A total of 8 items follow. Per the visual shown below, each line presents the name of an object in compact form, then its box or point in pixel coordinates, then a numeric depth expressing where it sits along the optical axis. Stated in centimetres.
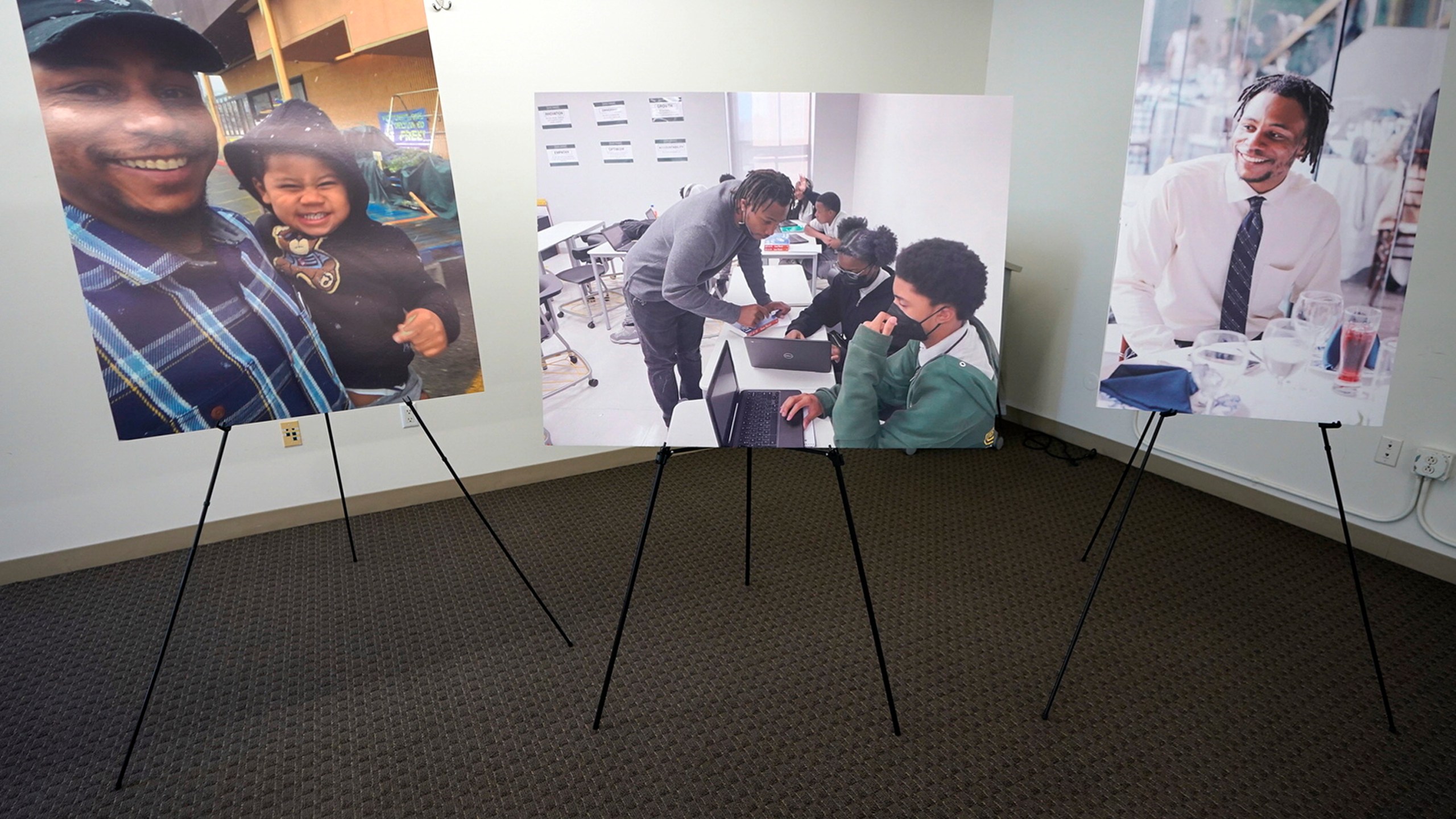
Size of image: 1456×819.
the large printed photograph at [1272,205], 154
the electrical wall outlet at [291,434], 271
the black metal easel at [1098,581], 162
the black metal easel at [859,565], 162
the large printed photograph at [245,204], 212
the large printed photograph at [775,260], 167
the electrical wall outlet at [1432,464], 225
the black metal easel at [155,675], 158
